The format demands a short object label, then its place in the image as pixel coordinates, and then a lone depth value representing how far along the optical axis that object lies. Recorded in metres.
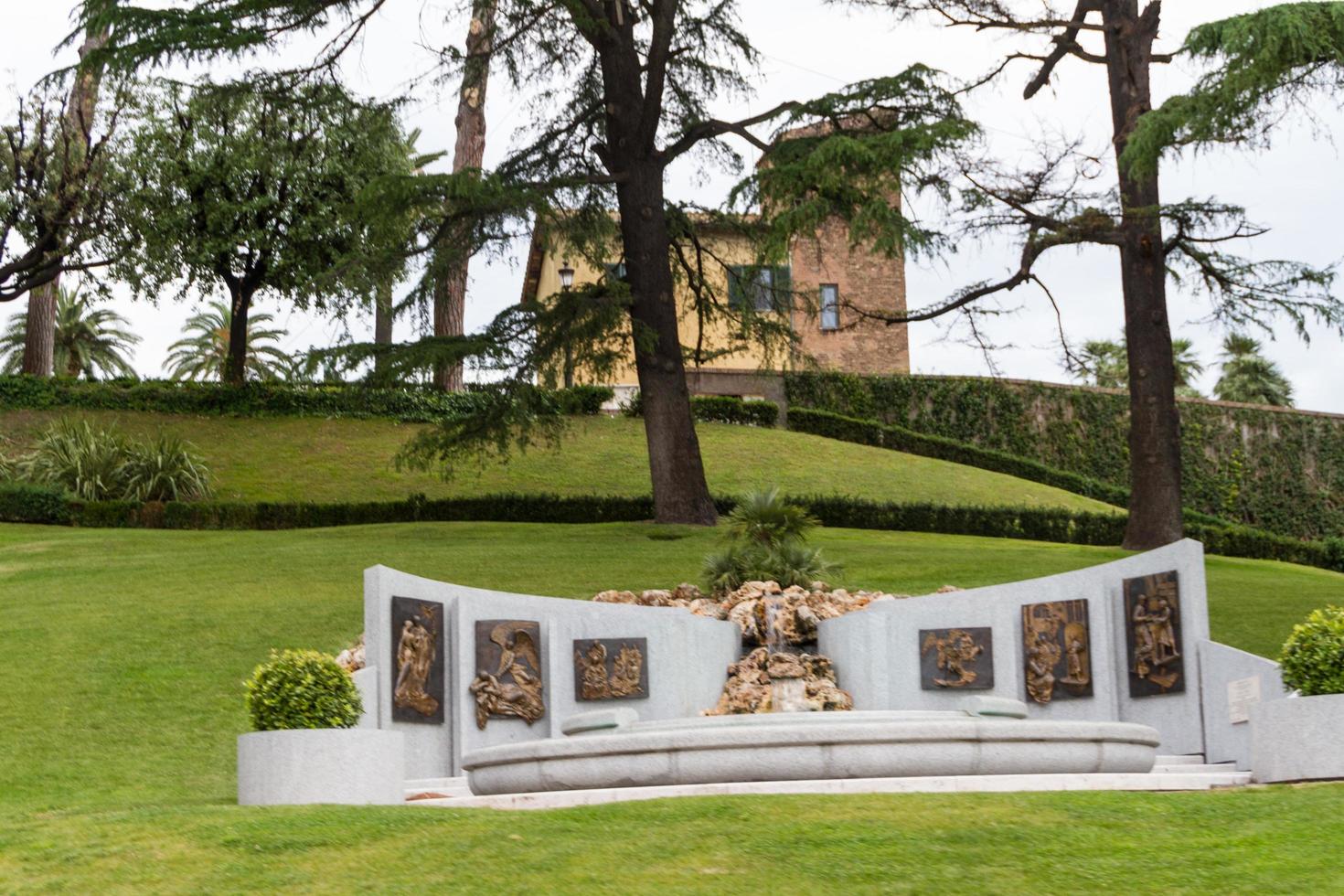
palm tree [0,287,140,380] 55.50
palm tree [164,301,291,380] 55.84
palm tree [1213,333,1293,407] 42.84
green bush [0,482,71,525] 25.05
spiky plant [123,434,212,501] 26.00
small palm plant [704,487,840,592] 16.69
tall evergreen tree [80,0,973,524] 20.34
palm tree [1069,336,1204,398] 44.84
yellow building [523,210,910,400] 36.69
